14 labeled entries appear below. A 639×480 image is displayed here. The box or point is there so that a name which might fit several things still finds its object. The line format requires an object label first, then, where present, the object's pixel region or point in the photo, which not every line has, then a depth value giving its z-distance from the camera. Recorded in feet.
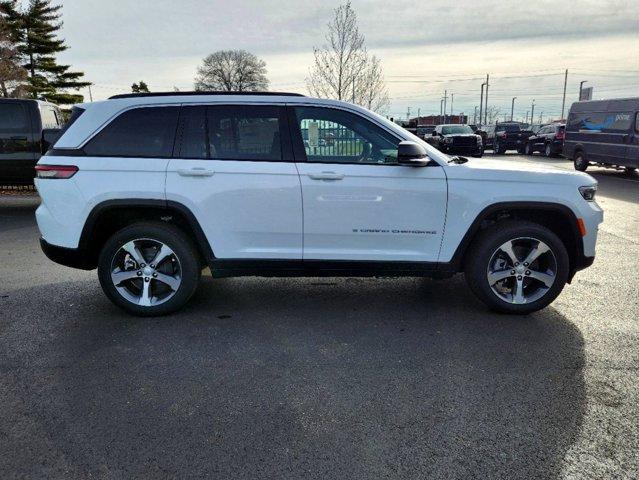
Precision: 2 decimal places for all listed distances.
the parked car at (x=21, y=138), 31.27
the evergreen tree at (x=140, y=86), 225.78
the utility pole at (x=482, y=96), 273.33
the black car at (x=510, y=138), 93.30
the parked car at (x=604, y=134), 49.01
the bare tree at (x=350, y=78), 64.08
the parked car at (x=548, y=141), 80.28
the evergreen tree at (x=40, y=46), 126.90
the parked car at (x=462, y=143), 74.18
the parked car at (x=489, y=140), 101.68
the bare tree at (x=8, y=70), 93.14
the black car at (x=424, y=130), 112.68
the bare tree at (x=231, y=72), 242.58
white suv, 13.52
